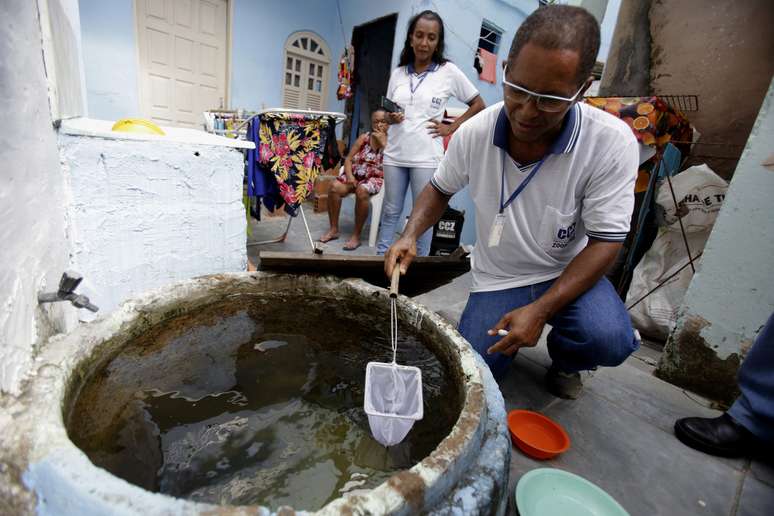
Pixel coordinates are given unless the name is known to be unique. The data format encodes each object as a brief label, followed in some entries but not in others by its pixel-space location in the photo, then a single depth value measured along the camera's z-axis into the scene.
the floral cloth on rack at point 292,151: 3.01
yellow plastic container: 1.86
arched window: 6.95
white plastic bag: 2.88
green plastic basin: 1.36
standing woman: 3.10
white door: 5.69
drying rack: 2.91
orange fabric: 5.84
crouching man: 1.29
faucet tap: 0.96
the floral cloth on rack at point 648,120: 2.99
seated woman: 4.22
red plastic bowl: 1.65
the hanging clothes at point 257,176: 3.00
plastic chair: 4.40
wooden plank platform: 1.51
